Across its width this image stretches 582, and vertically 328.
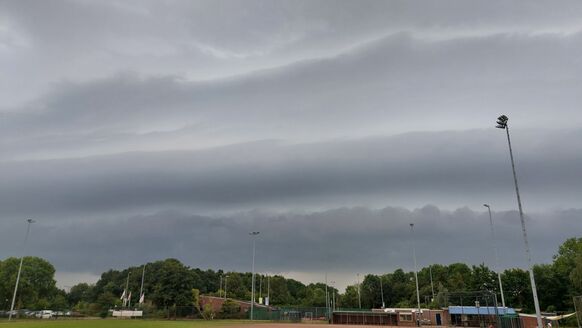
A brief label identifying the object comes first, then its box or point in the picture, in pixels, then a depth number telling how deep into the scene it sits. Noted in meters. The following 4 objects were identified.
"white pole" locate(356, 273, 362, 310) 131.25
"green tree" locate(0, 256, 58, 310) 95.44
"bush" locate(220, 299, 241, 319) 96.38
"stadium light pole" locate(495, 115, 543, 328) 28.45
